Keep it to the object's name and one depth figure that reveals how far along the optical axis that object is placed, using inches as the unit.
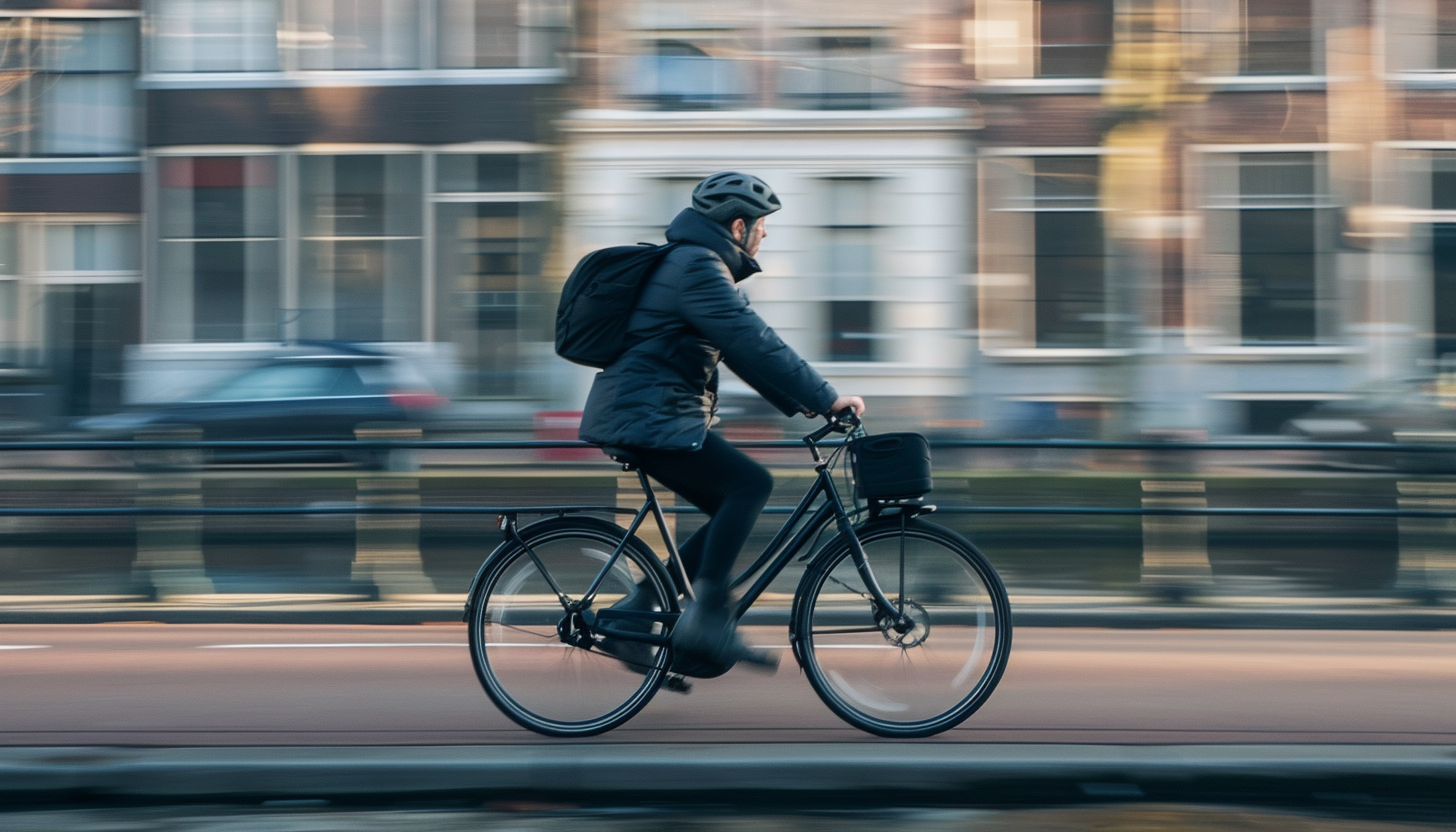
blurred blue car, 649.6
